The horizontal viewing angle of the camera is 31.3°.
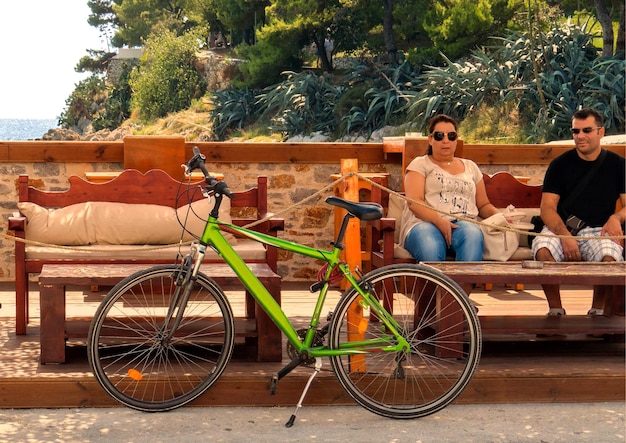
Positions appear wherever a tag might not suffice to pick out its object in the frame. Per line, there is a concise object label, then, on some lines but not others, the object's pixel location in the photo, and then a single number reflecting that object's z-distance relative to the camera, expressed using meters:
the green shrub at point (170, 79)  55.16
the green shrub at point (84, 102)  67.75
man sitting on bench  5.85
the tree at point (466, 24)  36.62
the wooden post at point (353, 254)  4.77
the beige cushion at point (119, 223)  6.13
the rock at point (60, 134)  58.84
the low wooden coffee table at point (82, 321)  4.93
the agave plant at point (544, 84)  25.28
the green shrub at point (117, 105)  62.06
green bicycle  4.58
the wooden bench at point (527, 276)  5.10
